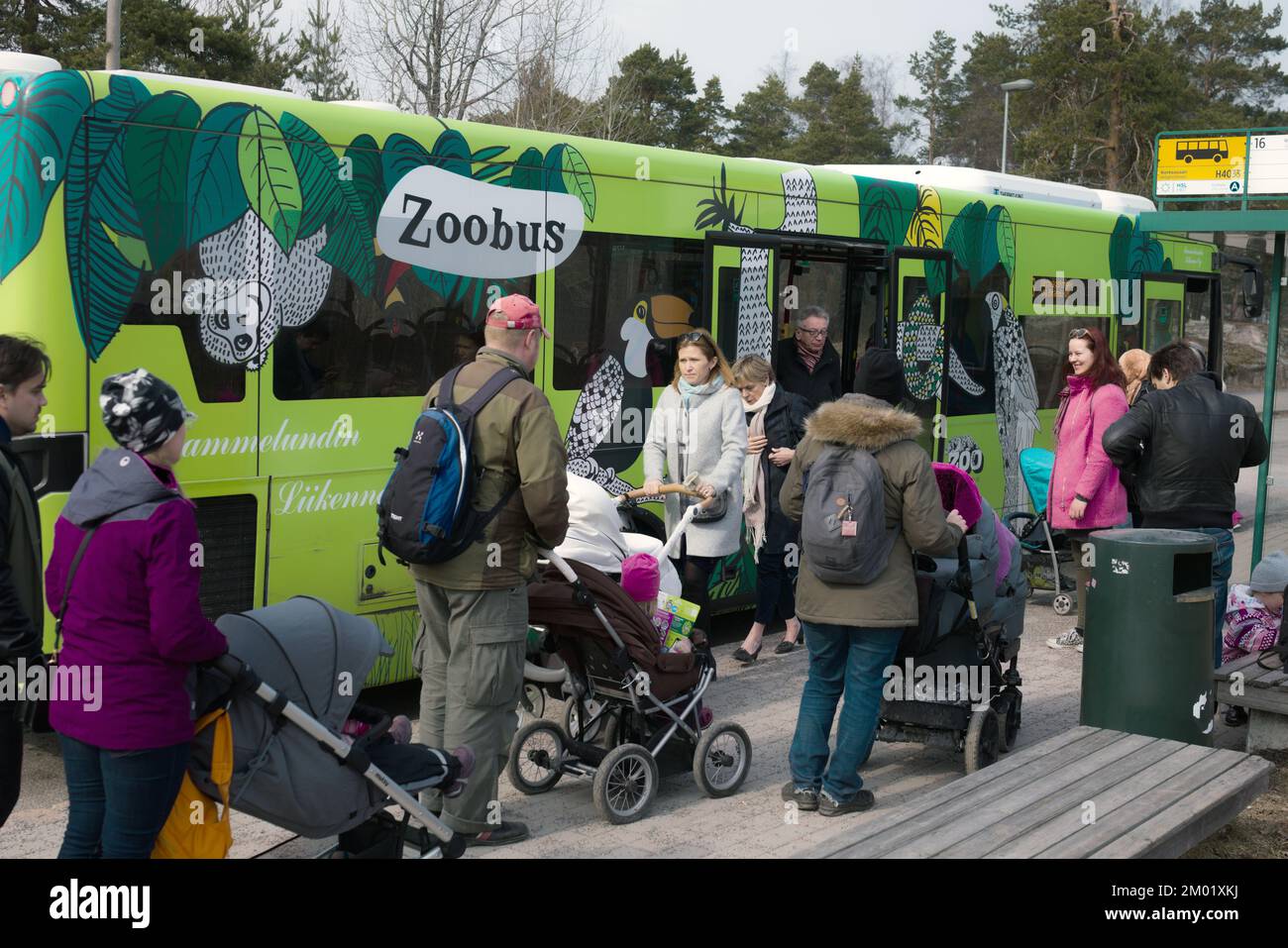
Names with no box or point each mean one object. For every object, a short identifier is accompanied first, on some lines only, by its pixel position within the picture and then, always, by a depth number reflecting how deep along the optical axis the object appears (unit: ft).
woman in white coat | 24.38
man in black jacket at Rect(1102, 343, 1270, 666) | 22.77
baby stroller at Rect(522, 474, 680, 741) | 19.16
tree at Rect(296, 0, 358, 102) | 95.35
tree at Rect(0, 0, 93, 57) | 76.69
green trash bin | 19.86
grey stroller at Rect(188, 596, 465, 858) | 12.62
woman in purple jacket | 11.64
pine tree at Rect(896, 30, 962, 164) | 217.15
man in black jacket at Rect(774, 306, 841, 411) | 29.73
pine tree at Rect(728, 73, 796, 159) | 174.09
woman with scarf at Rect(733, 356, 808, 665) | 27.02
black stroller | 19.98
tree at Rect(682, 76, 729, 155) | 155.22
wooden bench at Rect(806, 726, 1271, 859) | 14.53
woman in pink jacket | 28.22
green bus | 18.49
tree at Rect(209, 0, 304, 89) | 91.45
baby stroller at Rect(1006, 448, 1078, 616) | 33.65
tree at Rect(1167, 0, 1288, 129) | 163.84
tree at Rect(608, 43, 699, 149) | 144.25
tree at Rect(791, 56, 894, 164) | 177.78
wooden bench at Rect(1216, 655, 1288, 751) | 20.66
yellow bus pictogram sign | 36.11
